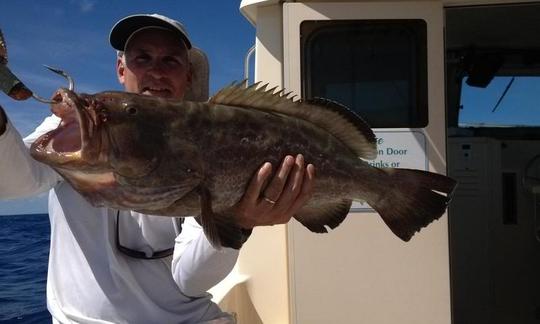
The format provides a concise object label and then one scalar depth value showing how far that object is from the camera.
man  2.18
